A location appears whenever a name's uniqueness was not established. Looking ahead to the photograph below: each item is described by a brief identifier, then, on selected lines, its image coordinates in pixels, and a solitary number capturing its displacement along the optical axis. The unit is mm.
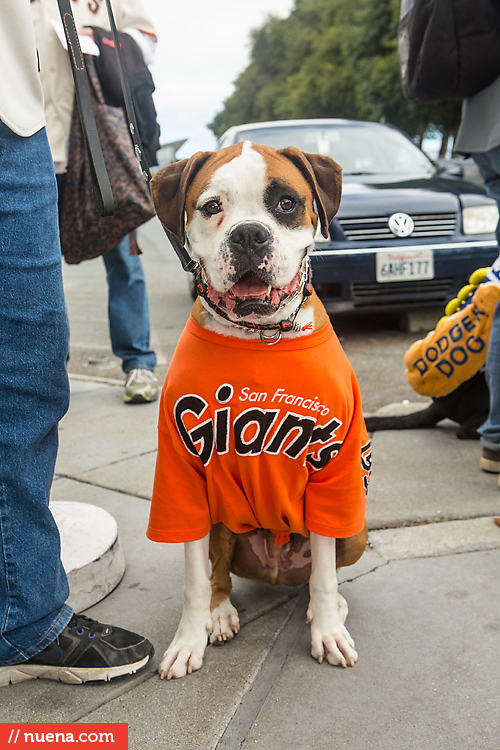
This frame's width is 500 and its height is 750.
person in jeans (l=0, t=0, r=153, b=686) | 1507
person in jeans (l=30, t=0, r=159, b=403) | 3105
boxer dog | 1752
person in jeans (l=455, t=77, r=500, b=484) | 2748
